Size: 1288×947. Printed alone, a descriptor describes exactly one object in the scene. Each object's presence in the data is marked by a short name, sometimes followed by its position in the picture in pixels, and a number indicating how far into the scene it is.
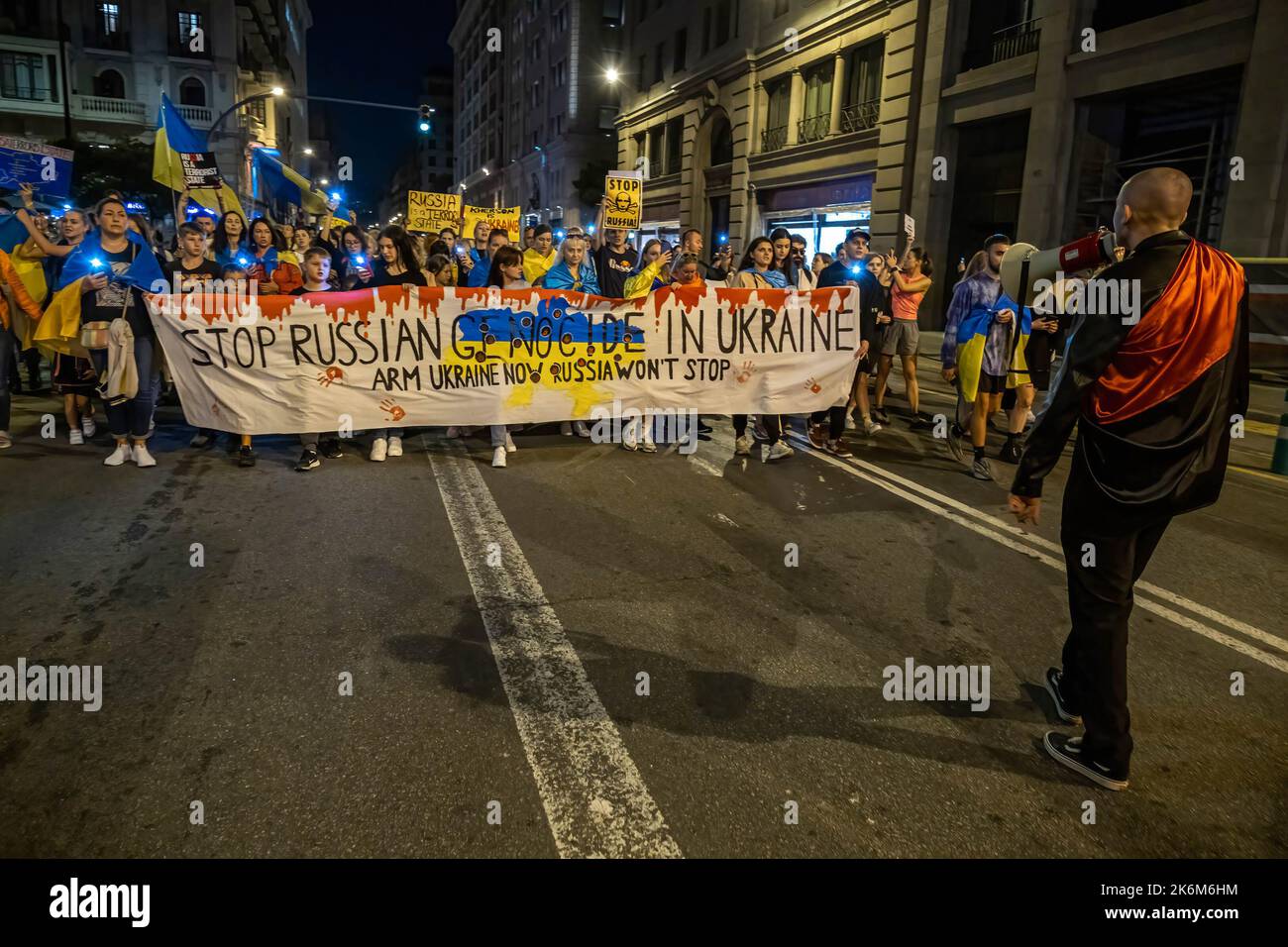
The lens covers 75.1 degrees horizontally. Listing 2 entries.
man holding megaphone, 2.73
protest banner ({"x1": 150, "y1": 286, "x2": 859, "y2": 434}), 7.17
